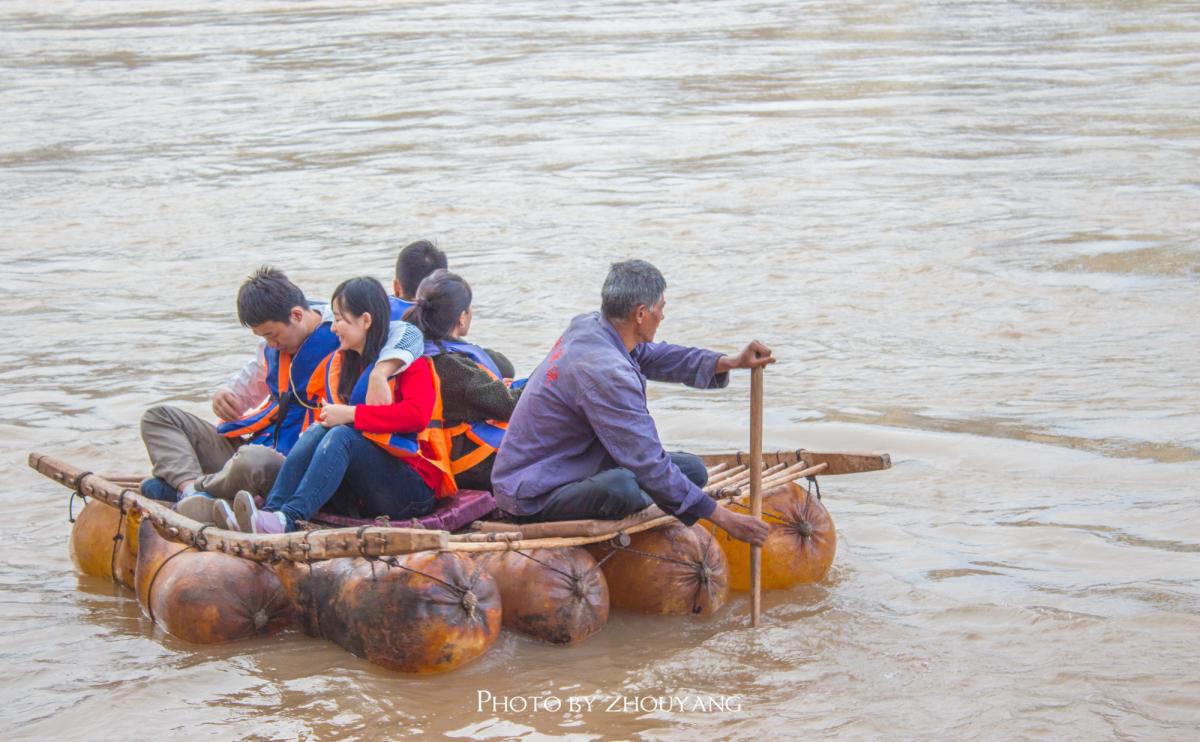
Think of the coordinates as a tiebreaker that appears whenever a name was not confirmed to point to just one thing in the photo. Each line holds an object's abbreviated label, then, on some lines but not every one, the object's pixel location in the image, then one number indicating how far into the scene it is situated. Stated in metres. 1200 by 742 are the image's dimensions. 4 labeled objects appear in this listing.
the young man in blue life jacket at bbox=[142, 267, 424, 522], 11.73
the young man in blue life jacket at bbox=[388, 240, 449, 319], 13.59
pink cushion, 11.54
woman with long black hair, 11.21
